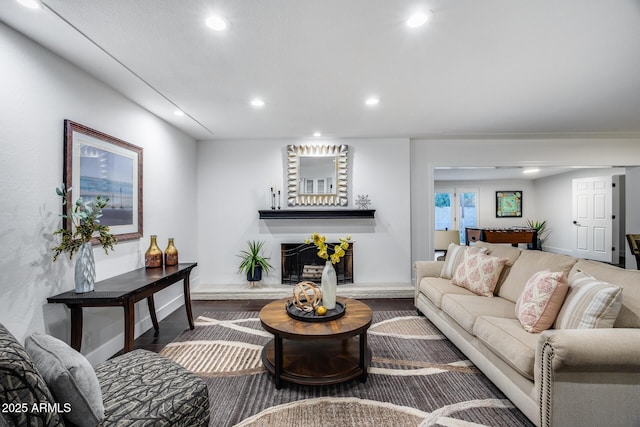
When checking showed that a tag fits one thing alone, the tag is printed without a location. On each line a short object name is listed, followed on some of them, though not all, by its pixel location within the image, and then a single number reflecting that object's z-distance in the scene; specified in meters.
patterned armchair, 0.93
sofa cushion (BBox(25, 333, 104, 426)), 1.12
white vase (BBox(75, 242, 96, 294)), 2.12
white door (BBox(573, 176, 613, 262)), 6.86
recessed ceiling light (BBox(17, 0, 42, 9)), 1.62
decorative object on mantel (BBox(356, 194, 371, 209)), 4.68
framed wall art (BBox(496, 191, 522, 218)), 9.38
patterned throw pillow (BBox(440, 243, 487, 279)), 3.35
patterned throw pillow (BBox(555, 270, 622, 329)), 1.63
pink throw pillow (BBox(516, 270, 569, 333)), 1.91
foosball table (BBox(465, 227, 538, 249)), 7.63
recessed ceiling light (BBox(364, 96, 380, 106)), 3.05
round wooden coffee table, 2.04
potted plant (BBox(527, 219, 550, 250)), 8.66
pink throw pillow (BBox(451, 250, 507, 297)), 2.78
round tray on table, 2.22
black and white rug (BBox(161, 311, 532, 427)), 1.80
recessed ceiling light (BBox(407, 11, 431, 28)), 1.73
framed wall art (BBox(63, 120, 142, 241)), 2.27
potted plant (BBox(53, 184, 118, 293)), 2.11
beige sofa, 1.47
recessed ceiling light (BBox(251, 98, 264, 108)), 3.09
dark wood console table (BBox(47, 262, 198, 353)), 2.03
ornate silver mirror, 4.68
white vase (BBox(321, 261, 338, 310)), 2.39
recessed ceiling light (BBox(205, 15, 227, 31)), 1.76
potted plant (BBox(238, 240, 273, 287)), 4.44
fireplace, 4.63
